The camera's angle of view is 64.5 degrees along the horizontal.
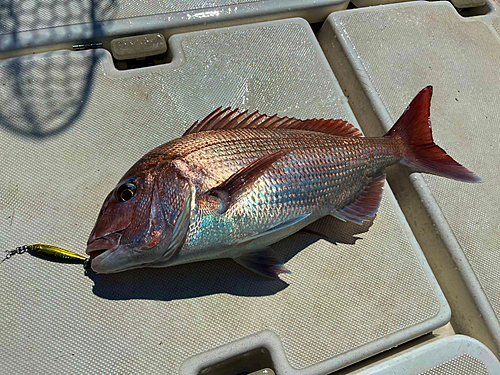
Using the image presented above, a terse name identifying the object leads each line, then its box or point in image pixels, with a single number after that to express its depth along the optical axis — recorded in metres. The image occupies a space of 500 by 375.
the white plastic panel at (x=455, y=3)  0.82
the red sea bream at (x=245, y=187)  0.44
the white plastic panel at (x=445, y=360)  0.52
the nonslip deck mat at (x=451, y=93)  0.61
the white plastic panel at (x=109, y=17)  0.63
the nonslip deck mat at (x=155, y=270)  0.48
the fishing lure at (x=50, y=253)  0.50
